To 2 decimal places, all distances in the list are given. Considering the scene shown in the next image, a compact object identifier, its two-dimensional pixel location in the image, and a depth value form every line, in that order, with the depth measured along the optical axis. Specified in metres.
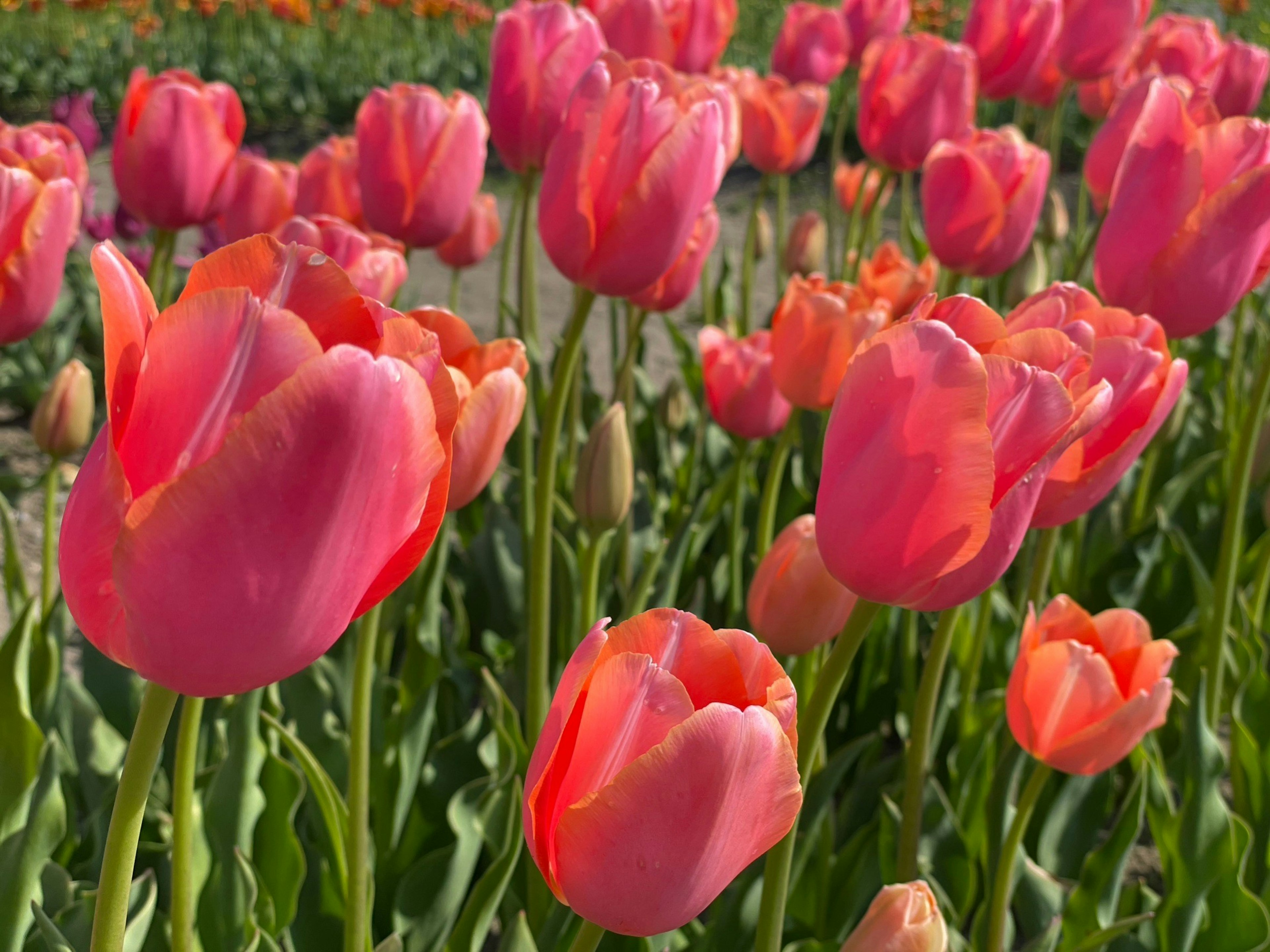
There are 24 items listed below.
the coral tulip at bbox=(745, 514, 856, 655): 0.99
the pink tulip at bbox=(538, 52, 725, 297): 1.01
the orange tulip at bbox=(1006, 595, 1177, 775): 0.99
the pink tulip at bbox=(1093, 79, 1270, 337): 1.03
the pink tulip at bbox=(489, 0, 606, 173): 1.16
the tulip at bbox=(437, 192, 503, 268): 1.31
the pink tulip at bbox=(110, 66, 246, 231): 1.15
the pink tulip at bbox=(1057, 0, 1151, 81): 1.40
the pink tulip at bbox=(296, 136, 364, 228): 1.21
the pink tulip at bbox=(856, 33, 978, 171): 1.32
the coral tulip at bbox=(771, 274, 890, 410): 1.11
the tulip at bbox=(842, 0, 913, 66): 1.63
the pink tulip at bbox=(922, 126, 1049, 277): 1.21
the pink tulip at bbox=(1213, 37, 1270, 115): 1.46
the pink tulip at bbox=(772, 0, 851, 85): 1.60
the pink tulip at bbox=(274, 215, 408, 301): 1.04
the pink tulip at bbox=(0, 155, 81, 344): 1.02
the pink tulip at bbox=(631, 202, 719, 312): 1.18
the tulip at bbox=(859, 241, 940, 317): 1.28
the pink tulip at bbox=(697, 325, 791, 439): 1.19
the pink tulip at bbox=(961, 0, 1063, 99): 1.38
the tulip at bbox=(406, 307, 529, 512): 0.95
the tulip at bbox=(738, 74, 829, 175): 1.43
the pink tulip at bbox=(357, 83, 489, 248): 1.13
